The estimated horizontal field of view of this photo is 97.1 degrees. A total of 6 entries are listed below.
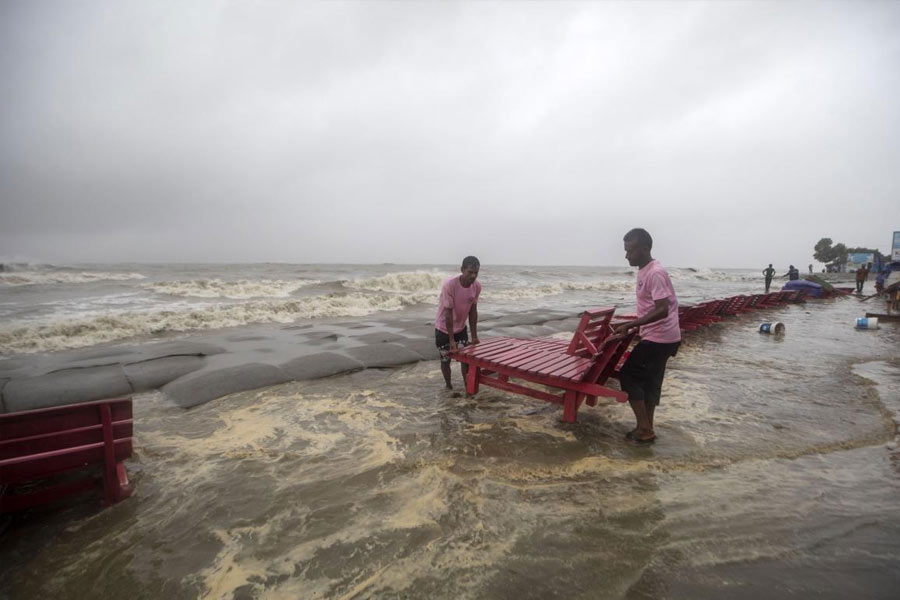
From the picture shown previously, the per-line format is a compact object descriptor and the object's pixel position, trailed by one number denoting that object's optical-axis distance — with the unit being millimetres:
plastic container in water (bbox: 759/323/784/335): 9805
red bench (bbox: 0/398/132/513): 2602
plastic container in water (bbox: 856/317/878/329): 10852
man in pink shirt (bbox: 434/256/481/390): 5084
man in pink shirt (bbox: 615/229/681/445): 3602
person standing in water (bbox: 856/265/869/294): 24445
